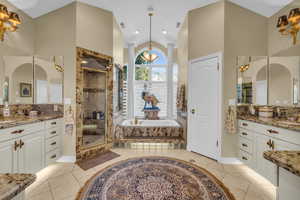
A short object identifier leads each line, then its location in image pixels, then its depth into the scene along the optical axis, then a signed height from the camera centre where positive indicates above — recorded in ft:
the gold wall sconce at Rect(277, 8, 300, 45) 6.68 +4.06
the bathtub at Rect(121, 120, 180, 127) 12.59 -2.34
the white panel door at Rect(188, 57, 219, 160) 9.46 -0.57
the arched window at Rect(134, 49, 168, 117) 18.17 +2.67
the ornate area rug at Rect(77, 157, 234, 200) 5.94 -4.19
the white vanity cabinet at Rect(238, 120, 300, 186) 5.84 -2.13
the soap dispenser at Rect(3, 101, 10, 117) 7.60 -0.64
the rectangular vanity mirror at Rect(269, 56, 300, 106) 7.54 +1.16
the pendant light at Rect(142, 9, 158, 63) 13.88 +4.51
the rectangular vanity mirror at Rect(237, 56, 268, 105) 9.16 +1.41
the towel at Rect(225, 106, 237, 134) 8.79 -1.41
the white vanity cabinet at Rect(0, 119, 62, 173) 5.60 -2.32
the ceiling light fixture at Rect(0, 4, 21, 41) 6.56 +4.11
